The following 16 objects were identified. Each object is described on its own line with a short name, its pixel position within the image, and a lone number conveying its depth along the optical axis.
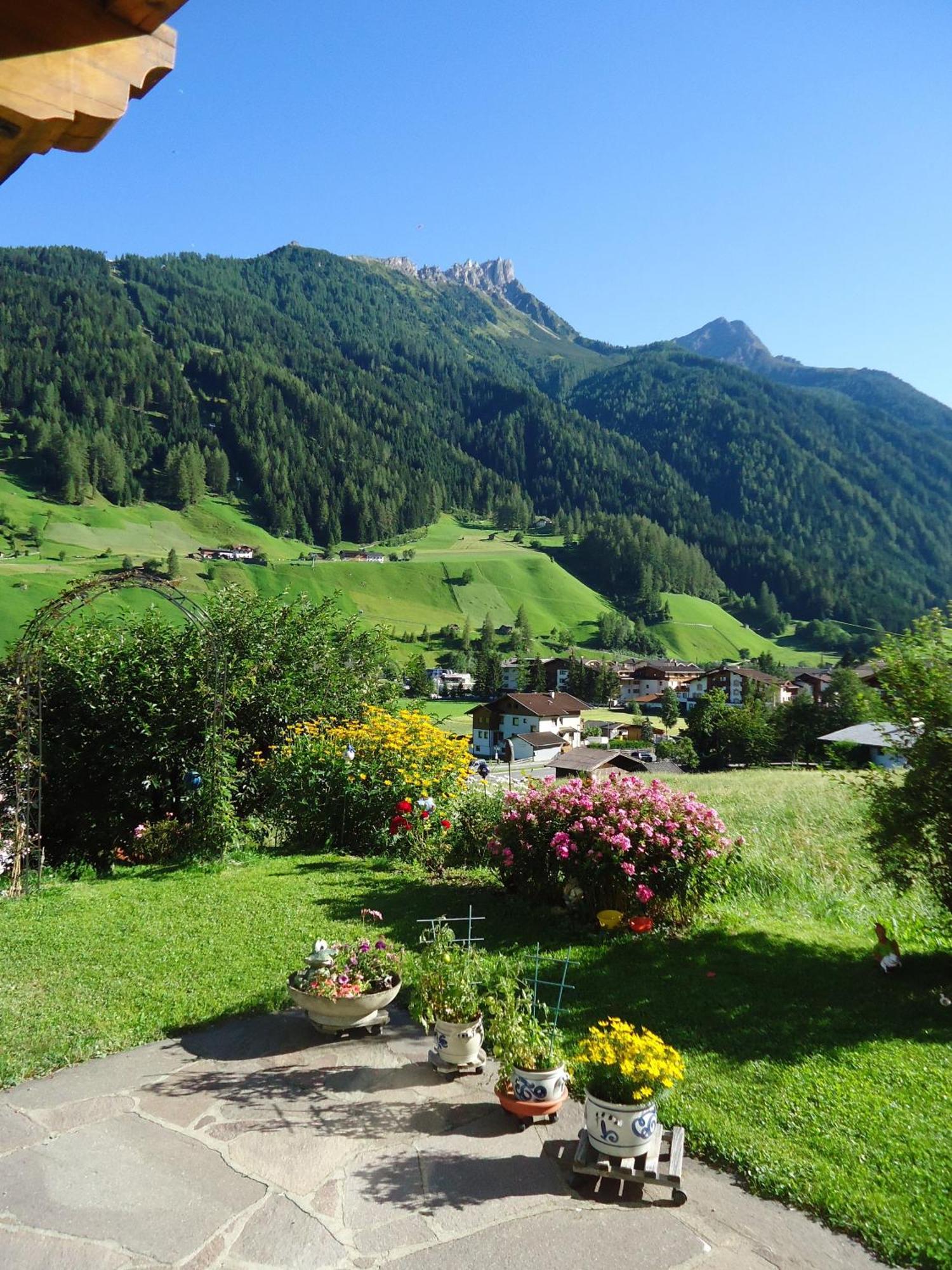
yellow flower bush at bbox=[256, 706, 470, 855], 12.18
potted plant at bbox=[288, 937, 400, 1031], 5.34
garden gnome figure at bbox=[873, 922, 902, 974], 6.68
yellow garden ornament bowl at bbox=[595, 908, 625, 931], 7.59
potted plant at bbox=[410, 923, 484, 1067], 4.94
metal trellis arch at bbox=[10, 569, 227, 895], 10.45
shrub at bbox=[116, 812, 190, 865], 12.26
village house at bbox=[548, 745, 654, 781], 48.75
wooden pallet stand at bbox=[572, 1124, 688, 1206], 3.71
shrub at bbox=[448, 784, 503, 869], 10.58
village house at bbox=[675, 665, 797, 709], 89.06
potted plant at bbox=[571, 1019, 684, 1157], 3.83
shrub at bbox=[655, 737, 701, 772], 64.44
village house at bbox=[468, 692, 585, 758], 78.69
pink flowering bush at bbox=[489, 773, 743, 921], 7.70
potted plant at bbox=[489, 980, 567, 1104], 4.34
